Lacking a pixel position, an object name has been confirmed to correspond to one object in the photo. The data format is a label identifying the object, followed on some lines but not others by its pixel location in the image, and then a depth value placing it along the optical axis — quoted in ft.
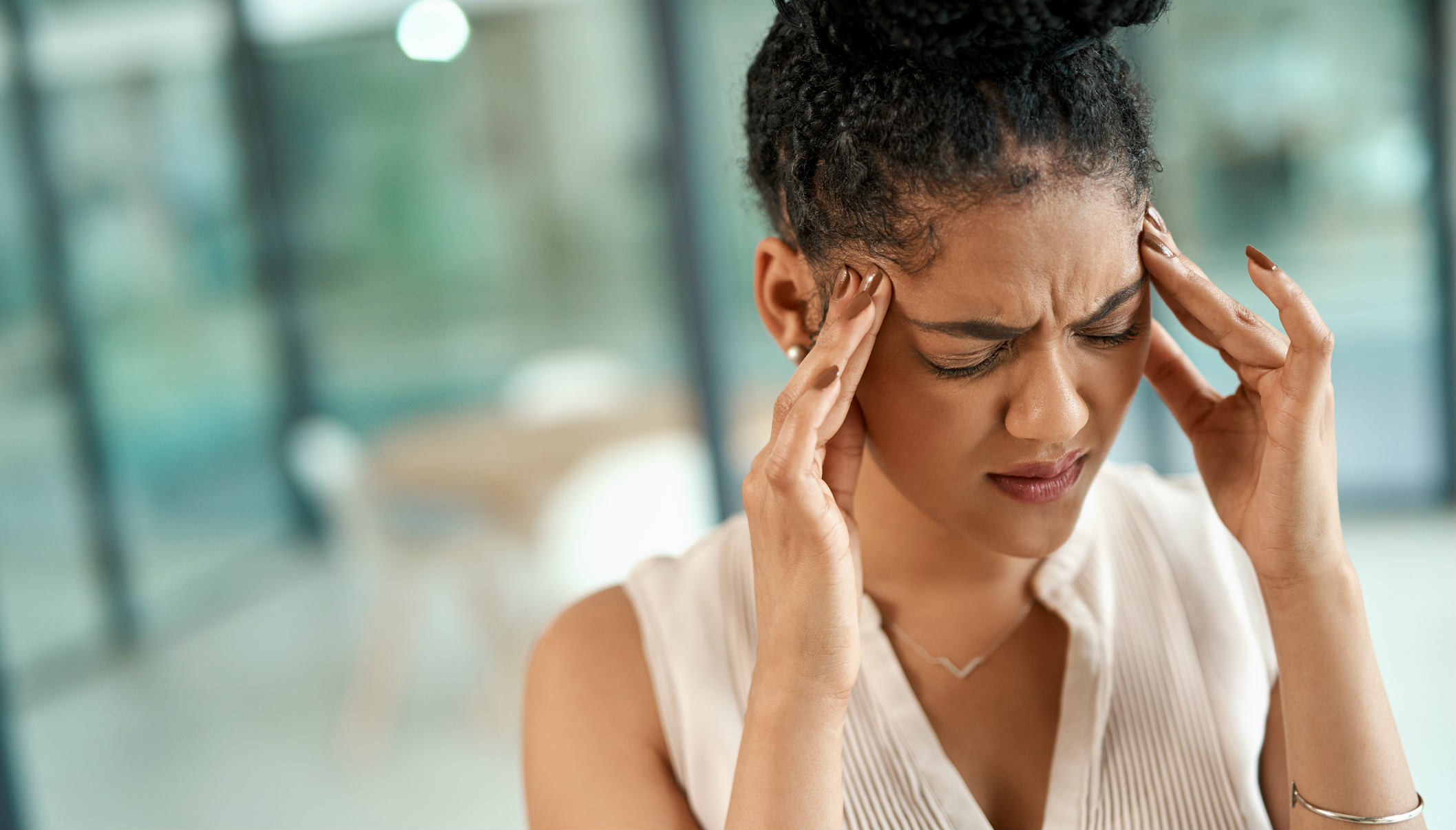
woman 2.82
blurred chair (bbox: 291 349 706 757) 10.37
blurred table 10.77
